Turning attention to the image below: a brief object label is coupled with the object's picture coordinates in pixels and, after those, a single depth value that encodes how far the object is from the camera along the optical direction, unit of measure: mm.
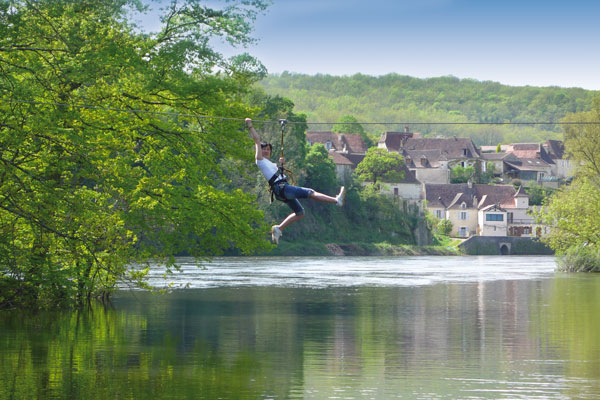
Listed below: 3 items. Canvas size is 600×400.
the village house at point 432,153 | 165875
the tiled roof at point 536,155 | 195750
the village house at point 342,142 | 168625
